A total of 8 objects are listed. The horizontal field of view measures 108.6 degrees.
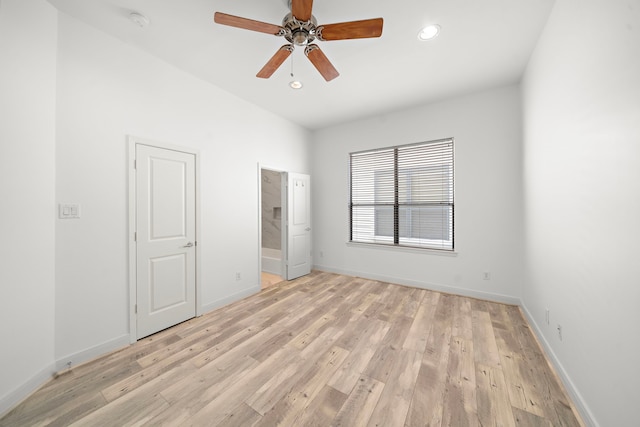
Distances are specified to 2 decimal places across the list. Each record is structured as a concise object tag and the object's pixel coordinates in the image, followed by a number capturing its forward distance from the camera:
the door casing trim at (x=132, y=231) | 2.35
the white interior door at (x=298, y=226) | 4.40
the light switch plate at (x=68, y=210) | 1.96
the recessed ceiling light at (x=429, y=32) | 2.13
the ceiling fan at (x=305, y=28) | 1.62
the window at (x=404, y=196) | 3.78
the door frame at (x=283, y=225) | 4.42
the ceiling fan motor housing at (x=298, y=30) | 1.75
